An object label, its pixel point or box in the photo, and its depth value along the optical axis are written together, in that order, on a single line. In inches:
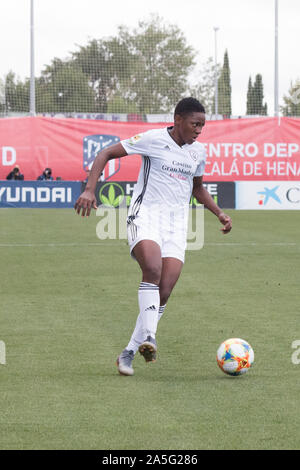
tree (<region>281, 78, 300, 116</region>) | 2284.7
